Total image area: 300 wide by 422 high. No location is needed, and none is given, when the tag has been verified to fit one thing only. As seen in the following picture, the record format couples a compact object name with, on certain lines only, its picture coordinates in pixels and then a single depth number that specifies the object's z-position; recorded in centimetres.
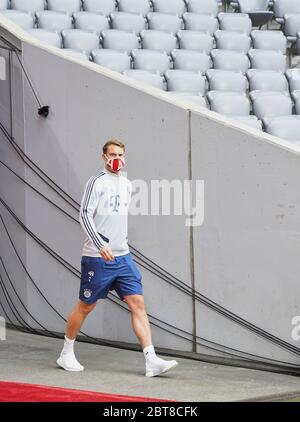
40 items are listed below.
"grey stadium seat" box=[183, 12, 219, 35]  1249
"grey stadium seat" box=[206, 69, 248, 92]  1072
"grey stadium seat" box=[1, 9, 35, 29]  1089
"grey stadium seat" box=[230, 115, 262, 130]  948
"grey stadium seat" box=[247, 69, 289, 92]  1113
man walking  716
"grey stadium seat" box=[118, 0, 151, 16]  1255
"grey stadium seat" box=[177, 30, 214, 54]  1187
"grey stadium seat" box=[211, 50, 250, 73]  1151
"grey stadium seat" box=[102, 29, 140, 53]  1127
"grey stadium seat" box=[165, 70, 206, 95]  1035
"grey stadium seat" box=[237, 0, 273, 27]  1315
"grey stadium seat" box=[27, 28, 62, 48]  1052
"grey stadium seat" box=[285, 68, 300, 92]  1123
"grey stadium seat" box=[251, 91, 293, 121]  1028
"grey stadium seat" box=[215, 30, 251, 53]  1218
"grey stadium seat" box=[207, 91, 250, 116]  996
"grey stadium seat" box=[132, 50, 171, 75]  1079
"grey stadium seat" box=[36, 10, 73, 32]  1128
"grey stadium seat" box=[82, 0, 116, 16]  1229
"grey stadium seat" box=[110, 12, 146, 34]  1196
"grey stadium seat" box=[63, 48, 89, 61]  928
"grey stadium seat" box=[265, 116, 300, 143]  955
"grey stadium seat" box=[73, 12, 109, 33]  1161
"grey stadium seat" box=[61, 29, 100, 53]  1084
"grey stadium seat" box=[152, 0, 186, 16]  1281
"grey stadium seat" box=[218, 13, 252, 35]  1273
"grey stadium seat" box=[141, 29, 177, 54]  1158
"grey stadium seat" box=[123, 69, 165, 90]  1014
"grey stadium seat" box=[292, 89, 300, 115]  1068
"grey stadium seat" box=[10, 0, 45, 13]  1166
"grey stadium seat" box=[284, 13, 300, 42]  1291
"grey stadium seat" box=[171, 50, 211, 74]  1122
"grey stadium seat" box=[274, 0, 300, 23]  1345
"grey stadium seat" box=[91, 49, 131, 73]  1048
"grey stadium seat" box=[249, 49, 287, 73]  1176
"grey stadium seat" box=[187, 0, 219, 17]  1297
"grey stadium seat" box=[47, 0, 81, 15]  1208
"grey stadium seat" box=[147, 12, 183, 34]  1223
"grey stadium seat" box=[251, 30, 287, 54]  1239
